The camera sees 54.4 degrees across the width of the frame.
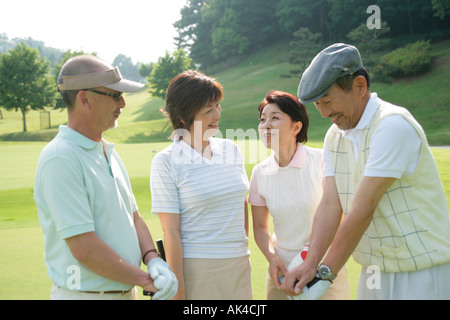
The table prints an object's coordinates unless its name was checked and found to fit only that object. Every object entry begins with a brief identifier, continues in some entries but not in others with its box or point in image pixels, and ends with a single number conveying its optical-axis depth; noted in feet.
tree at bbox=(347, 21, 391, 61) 107.96
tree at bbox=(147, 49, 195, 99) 122.83
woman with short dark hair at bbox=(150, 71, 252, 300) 8.27
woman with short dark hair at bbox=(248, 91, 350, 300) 8.90
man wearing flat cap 6.38
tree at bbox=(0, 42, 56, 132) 108.24
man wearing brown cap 6.40
